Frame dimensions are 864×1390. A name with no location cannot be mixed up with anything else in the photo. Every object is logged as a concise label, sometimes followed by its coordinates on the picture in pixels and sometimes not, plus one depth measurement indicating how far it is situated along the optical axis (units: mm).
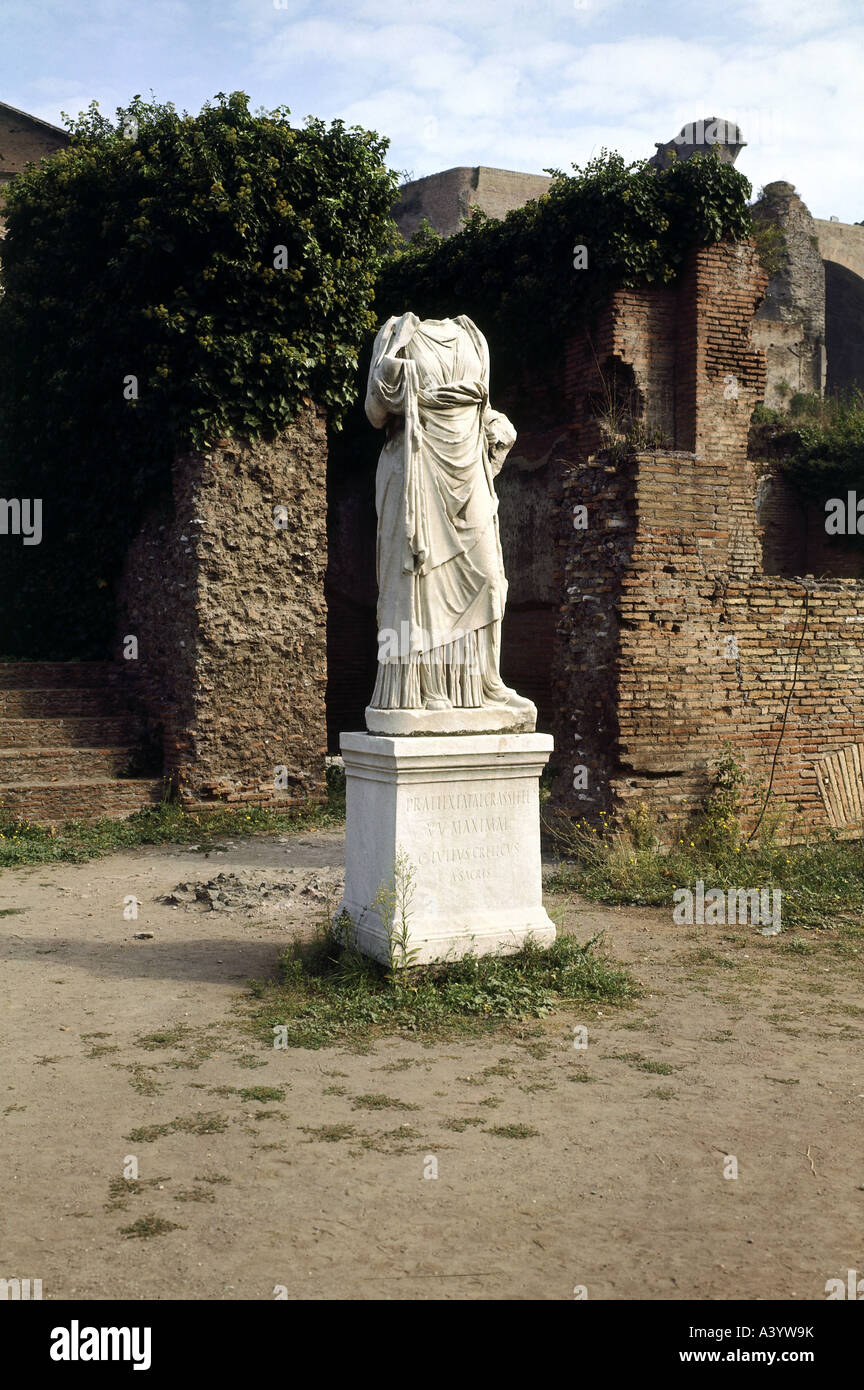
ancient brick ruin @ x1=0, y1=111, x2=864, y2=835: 9039
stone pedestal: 5605
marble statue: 5973
